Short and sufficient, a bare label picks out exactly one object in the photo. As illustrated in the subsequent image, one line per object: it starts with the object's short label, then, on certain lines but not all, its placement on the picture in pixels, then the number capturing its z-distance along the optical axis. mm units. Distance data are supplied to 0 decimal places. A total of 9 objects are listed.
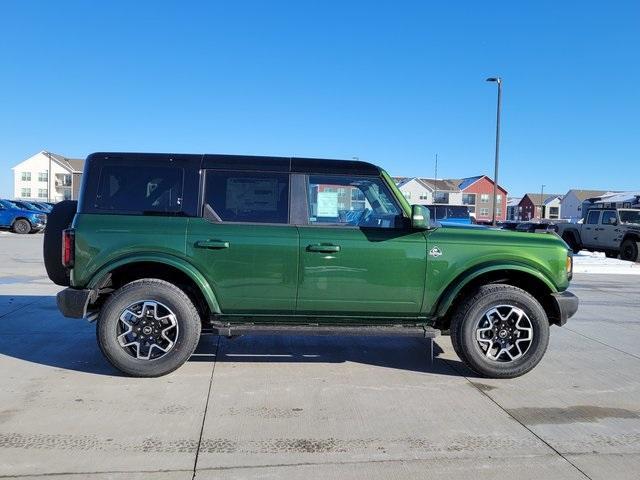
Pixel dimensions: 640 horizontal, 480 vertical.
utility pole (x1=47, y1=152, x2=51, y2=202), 71394
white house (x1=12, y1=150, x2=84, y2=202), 79750
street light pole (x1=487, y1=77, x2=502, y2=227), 23438
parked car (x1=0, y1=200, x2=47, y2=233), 24562
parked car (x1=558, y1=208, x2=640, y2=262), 17812
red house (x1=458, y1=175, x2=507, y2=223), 81625
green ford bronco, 4641
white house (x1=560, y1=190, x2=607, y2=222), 92125
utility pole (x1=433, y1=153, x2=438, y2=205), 71600
